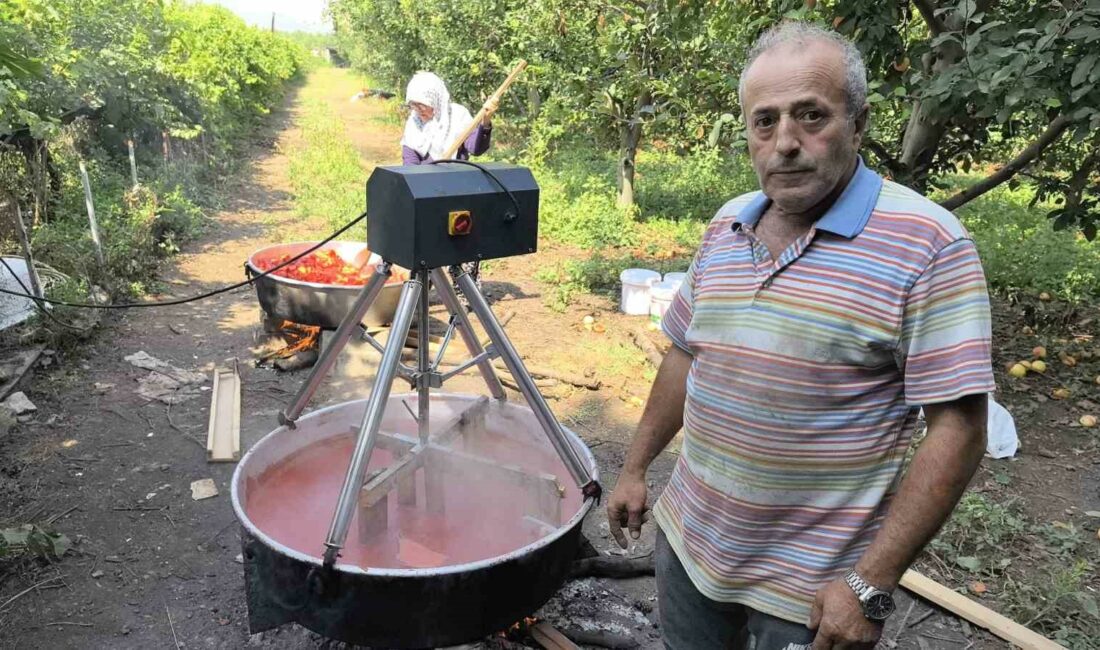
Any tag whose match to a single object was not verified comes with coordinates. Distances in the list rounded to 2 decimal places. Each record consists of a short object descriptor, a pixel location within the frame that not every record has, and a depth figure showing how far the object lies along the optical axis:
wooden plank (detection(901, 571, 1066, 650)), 2.74
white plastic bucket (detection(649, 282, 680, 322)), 5.87
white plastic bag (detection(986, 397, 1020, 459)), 4.09
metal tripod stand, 2.17
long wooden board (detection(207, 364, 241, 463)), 4.00
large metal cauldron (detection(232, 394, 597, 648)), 2.13
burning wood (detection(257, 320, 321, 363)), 5.16
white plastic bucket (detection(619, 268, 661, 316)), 6.27
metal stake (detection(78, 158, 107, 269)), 5.80
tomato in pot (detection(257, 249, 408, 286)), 5.17
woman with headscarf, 5.52
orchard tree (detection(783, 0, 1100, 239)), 2.96
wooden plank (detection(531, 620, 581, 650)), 2.63
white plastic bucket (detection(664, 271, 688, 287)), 5.93
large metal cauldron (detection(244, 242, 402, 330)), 4.76
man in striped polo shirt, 1.28
